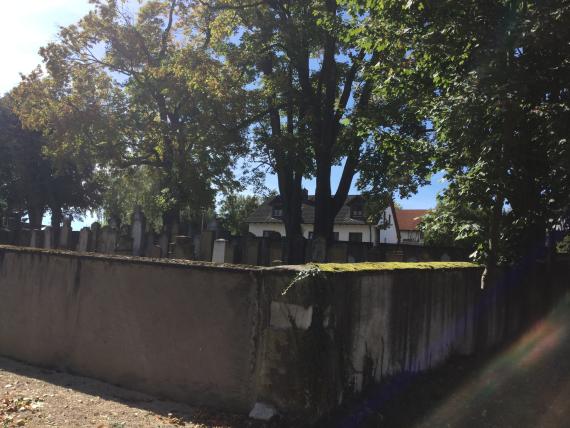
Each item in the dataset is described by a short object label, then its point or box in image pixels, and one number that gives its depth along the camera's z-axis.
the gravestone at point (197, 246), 13.70
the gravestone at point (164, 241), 14.74
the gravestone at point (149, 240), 14.82
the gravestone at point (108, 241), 14.16
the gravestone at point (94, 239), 15.47
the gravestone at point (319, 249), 11.81
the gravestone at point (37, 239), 17.28
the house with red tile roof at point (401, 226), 52.19
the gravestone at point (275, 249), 13.53
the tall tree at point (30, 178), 33.62
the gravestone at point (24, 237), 18.31
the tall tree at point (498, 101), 5.54
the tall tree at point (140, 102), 18.81
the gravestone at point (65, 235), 16.58
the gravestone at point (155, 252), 11.80
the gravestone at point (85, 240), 15.73
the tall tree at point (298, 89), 15.84
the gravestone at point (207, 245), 13.47
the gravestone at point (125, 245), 13.38
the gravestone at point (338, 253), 12.36
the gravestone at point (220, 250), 12.05
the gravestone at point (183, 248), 10.23
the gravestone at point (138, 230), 15.01
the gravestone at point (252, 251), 13.45
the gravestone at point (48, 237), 16.89
